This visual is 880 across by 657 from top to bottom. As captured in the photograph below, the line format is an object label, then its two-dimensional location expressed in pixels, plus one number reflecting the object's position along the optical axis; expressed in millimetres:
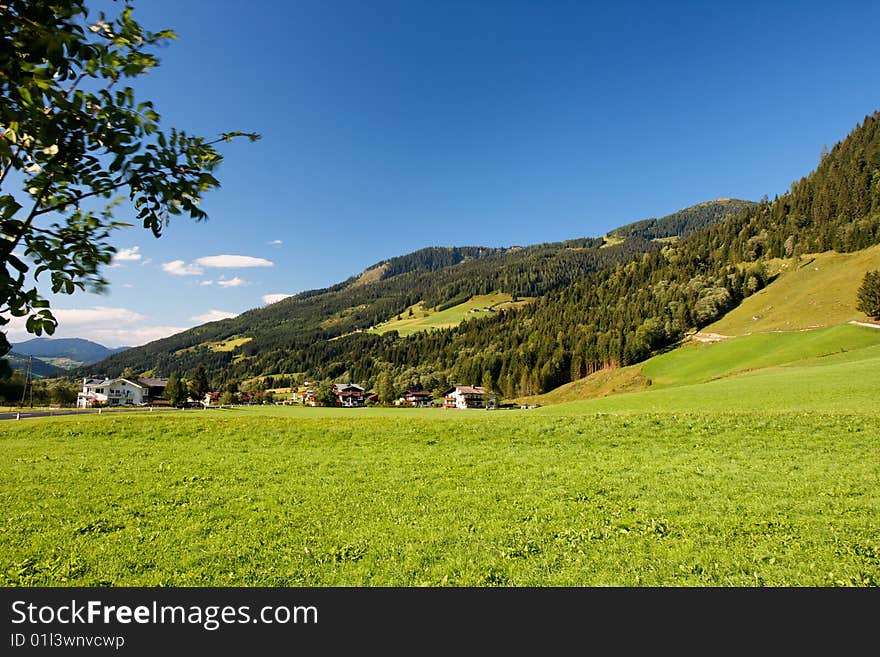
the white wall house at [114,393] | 140500
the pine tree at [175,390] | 115062
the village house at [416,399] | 153625
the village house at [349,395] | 159875
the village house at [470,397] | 134125
